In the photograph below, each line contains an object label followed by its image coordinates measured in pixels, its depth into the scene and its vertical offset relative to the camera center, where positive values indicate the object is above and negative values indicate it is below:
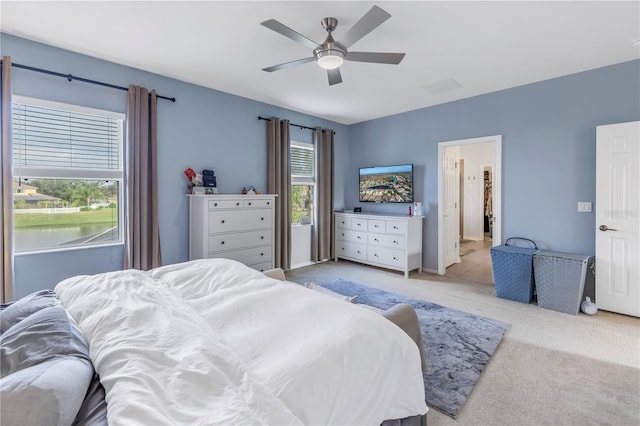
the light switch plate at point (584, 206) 3.44 +0.04
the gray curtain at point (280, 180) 4.58 +0.47
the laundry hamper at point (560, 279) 3.17 -0.78
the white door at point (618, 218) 3.03 -0.09
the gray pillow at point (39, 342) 0.96 -0.48
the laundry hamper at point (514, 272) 3.51 -0.77
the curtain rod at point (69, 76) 2.69 +1.32
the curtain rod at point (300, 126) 4.98 +1.46
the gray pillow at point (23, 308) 1.33 -0.48
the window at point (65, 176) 2.78 +0.35
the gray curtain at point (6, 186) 2.54 +0.21
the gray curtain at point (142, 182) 3.23 +0.31
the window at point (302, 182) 5.19 +0.51
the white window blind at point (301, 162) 5.17 +0.87
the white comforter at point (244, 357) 0.87 -0.54
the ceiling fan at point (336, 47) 2.04 +1.28
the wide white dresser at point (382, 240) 4.64 -0.51
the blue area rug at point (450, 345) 1.95 -1.17
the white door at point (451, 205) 4.95 +0.08
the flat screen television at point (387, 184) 5.07 +0.48
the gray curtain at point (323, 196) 5.39 +0.27
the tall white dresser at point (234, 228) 3.53 -0.23
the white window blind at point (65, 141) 2.76 +0.70
